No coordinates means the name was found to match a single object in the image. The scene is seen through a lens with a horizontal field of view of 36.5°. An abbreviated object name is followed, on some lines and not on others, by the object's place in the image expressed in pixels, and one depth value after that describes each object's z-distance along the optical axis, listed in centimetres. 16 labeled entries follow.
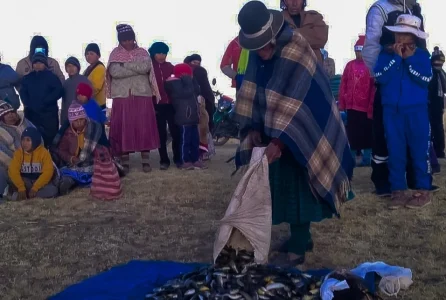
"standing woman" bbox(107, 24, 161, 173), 912
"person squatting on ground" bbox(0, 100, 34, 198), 835
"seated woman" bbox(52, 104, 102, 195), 859
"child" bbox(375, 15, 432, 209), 670
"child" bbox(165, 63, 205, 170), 988
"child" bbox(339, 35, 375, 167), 919
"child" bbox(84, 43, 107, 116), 996
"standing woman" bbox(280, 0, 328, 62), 621
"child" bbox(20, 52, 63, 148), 939
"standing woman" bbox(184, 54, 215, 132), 1177
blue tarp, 443
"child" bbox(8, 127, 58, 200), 798
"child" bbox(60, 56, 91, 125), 959
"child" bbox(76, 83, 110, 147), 908
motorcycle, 1427
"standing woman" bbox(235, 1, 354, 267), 468
